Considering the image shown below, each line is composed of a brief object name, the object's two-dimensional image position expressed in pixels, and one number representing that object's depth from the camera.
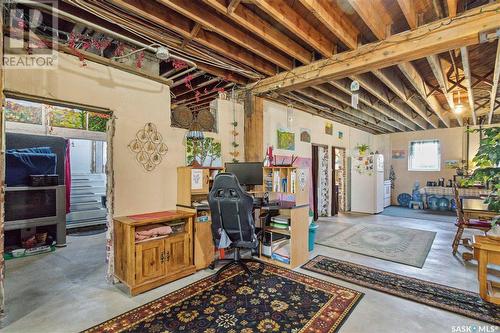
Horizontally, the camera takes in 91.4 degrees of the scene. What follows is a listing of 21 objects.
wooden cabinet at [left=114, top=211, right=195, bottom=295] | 2.57
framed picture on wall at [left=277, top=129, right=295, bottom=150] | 5.07
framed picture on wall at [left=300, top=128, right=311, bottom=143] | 5.72
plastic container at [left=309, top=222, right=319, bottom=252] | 3.91
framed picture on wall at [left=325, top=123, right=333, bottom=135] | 6.64
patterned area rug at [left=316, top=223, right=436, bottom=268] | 3.66
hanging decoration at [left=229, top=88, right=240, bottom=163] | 4.14
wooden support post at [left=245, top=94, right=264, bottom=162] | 4.20
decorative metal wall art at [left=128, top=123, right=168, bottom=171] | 3.05
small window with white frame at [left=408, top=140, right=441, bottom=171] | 8.44
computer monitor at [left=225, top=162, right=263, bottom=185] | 3.67
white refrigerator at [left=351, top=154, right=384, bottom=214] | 7.12
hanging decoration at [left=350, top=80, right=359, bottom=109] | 3.48
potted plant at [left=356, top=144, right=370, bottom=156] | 7.73
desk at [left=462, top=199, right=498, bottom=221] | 3.69
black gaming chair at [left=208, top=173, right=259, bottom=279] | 2.77
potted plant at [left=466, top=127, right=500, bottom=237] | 2.83
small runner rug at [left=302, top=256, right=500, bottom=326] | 2.27
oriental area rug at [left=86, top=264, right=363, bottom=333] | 2.03
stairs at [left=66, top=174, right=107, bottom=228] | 5.32
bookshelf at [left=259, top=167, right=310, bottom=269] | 3.28
